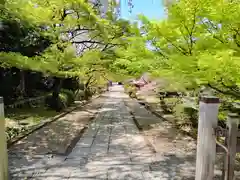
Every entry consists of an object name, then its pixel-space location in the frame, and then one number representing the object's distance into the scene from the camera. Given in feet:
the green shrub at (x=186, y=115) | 21.18
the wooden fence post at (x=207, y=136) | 7.59
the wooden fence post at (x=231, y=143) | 7.13
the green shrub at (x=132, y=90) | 66.45
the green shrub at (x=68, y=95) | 41.97
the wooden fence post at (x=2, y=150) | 9.00
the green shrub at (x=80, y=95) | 54.44
